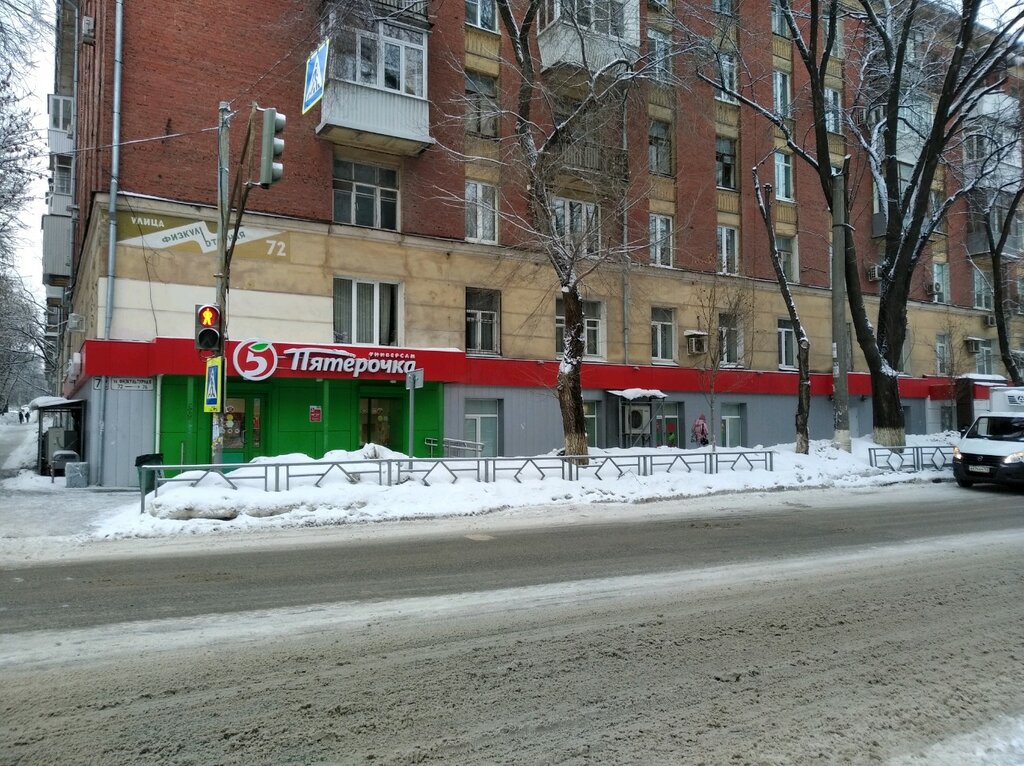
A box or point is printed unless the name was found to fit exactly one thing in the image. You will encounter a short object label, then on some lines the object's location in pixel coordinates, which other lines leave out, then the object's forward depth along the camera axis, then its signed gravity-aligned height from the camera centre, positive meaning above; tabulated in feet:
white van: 49.16 -2.46
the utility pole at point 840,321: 58.23 +7.95
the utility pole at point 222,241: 39.73 +10.18
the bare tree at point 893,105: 62.23 +30.60
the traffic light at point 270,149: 33.94 +13.08
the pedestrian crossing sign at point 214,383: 39.01 +2.04
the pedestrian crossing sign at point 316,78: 42.86 +22.37
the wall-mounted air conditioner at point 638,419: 75.46 -0.03
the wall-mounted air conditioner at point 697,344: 79.46 +8.35
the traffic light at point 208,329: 37.78 +4.93
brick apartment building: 55.21 +16.08
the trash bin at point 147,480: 36.37 -3.11
